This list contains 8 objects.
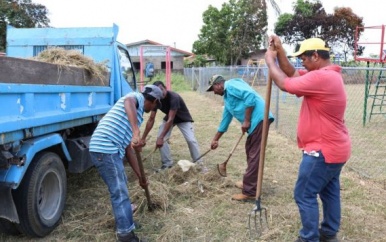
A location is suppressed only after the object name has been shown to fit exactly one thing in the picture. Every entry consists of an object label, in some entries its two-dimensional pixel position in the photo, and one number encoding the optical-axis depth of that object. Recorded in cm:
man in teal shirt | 512
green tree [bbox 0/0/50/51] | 2189
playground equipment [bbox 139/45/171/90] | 1936
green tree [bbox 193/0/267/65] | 4097
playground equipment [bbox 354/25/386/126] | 1106
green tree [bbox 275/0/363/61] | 4784
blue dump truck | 343
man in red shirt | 323
